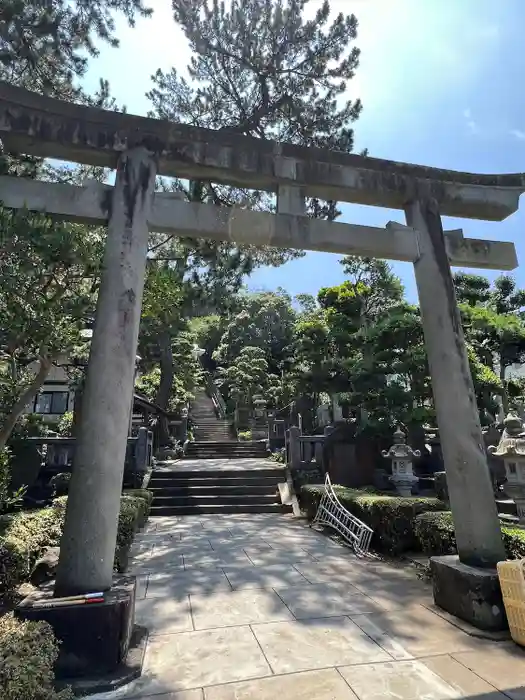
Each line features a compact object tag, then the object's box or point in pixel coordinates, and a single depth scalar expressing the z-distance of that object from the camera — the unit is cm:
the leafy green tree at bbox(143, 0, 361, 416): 853
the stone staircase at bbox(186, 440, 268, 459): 1842
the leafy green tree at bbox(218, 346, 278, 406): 2745
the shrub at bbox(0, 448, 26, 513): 620
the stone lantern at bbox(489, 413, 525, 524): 529
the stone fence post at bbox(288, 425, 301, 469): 1215
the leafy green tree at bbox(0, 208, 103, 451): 371
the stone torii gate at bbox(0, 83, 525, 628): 361
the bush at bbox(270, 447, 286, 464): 1503
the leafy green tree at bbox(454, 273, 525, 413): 1474
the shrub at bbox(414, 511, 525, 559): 455
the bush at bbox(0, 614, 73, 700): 225
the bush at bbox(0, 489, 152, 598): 443
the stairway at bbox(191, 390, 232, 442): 2584
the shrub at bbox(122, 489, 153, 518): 902
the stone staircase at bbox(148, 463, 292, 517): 1059
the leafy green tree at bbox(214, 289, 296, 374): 3662
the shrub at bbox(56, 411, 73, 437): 1498
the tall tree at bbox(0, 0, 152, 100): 696
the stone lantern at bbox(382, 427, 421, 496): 995
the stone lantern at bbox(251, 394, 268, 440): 2331
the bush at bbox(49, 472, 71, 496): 984
